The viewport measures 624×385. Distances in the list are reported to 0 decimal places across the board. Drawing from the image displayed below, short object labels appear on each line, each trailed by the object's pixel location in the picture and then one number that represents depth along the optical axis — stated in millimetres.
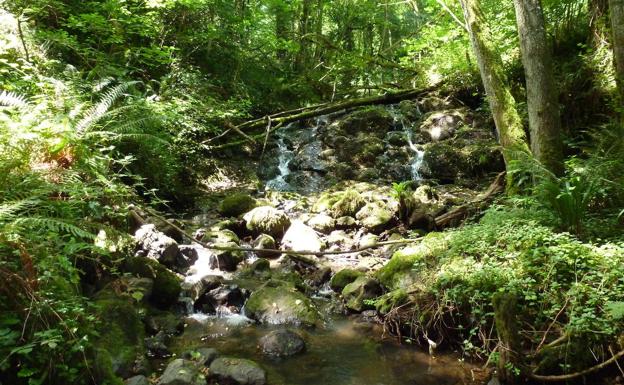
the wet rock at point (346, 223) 8789
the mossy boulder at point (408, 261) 5398
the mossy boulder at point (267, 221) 8414
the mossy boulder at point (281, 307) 5598
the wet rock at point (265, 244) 7762
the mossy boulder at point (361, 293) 5816
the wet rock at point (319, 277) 6777
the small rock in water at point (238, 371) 4051
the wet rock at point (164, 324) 4984
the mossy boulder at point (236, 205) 9508
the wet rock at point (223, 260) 7168
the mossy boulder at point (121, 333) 3835
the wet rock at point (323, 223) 8800
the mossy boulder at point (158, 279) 5500
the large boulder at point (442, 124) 12609
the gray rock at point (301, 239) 7875
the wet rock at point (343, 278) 6500
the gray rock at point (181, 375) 3789
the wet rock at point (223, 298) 5949
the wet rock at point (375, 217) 8508
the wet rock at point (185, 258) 6876
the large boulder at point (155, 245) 6508
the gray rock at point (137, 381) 3580
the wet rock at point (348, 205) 9211
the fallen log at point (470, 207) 7562
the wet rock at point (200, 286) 6015
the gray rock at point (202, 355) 4378
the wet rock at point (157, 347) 4555
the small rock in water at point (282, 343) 4785
